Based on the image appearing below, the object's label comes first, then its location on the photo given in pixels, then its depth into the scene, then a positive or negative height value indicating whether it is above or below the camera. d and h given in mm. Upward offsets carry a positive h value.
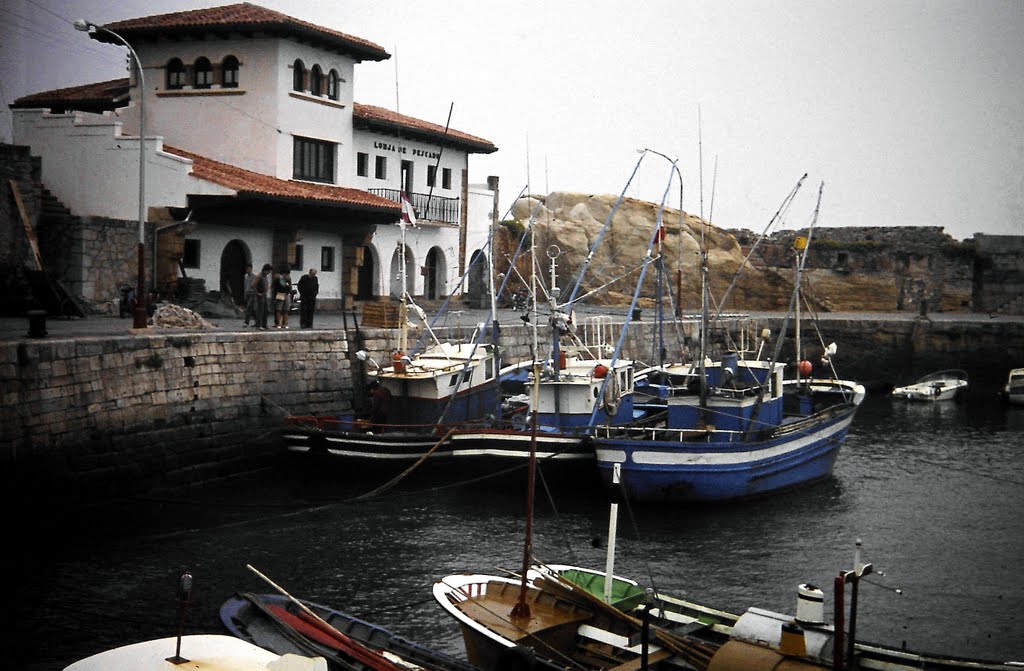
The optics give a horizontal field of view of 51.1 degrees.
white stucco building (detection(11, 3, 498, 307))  32812 +5229
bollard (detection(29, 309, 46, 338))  20953 -416
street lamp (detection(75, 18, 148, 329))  24172 +486
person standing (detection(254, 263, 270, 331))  28031 +299
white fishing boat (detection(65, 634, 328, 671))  9766 -3293
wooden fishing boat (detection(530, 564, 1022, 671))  10500 -3283
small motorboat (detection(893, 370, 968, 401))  43031 -2650
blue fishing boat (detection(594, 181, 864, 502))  22422 -2659
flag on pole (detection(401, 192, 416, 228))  26969 +2608
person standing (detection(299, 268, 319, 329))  29656 +281
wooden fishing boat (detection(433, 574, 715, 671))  11266 -3488
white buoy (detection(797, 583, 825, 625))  10773 -2857
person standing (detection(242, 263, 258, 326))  29172 +303
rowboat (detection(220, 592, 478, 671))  11641 -3709
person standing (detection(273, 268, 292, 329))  28781 +350
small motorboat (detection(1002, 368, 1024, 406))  41750 -2472
